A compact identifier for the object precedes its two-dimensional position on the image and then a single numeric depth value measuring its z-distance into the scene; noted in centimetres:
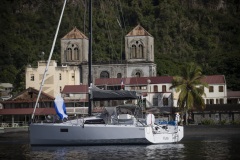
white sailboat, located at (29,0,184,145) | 5816
